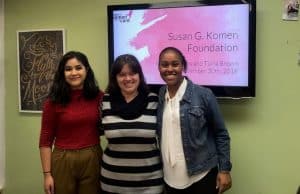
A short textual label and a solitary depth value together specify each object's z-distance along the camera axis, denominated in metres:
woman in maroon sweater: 2.14
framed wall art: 2.87
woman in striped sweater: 2.01
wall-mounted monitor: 2.31
